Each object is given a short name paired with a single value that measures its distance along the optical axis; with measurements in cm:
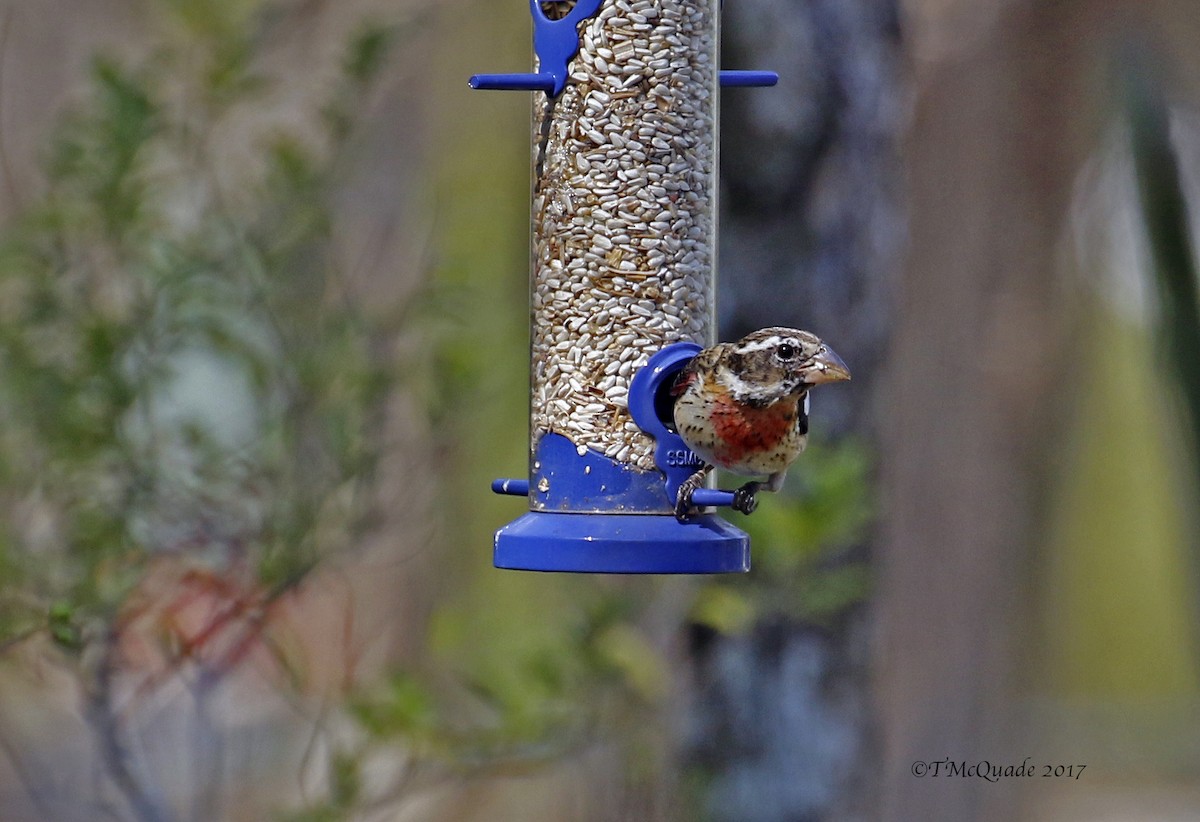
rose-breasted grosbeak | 671
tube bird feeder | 733
